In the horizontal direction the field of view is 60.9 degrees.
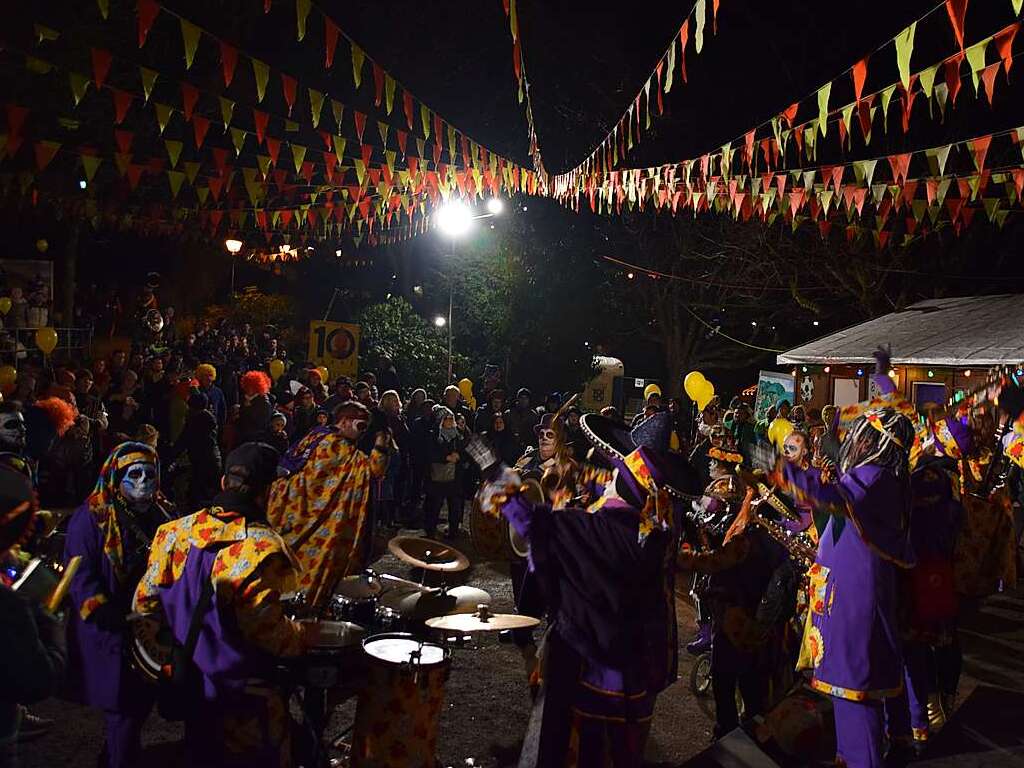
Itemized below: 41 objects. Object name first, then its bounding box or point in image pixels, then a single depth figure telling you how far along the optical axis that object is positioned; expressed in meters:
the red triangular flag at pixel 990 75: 6.54
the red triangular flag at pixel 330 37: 6.63
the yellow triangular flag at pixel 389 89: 7.89
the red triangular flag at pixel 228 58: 6.66
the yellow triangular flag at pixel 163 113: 7.98
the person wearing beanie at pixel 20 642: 2.59
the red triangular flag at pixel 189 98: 7.67
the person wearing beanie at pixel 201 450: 11.25
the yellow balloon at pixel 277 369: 17.52
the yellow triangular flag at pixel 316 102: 7.89
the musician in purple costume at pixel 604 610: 3.88
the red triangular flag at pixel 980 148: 8.14
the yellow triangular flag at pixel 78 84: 6.86
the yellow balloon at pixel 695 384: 15.61
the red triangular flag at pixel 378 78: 7.77
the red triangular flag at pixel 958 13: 5.28
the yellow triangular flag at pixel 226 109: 8.00
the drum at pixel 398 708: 4.34
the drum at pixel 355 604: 5.01
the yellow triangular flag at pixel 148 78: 7.16
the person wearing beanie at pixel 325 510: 6.55
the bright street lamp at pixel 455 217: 19.69
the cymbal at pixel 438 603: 5.10
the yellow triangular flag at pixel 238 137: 9.23
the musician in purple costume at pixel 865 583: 4.64
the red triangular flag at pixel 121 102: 7.57
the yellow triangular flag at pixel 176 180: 9.98
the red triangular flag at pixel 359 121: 8.97
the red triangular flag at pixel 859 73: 6.48
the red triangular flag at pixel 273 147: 9.02
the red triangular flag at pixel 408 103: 8.52
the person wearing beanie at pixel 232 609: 3.63
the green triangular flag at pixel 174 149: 8.64
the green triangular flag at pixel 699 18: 5.62
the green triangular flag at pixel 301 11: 6.00
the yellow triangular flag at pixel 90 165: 9.07
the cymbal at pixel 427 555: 5.27
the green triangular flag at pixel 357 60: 7.40
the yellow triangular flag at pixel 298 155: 9.27
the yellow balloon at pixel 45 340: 16.11
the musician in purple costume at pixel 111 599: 4.14
